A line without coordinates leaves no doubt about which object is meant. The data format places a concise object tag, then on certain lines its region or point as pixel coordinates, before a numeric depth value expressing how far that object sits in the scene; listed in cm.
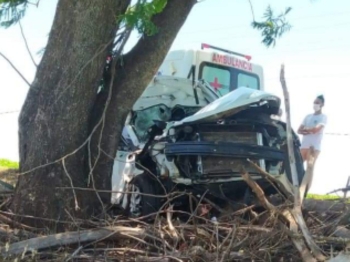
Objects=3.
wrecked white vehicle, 788
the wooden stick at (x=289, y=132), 548
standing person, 1065
